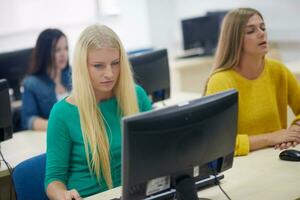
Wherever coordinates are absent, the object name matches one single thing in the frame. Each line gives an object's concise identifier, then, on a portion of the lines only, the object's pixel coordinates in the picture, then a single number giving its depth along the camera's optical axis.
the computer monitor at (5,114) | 2.58
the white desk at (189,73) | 5.26
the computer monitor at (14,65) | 3.92
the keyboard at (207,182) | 1.92
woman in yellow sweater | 2.47
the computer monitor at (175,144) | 1.53
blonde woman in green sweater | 2.02
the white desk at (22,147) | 2.72
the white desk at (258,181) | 1.85
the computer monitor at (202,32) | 5.36
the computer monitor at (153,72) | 3.14
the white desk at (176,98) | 3.63
